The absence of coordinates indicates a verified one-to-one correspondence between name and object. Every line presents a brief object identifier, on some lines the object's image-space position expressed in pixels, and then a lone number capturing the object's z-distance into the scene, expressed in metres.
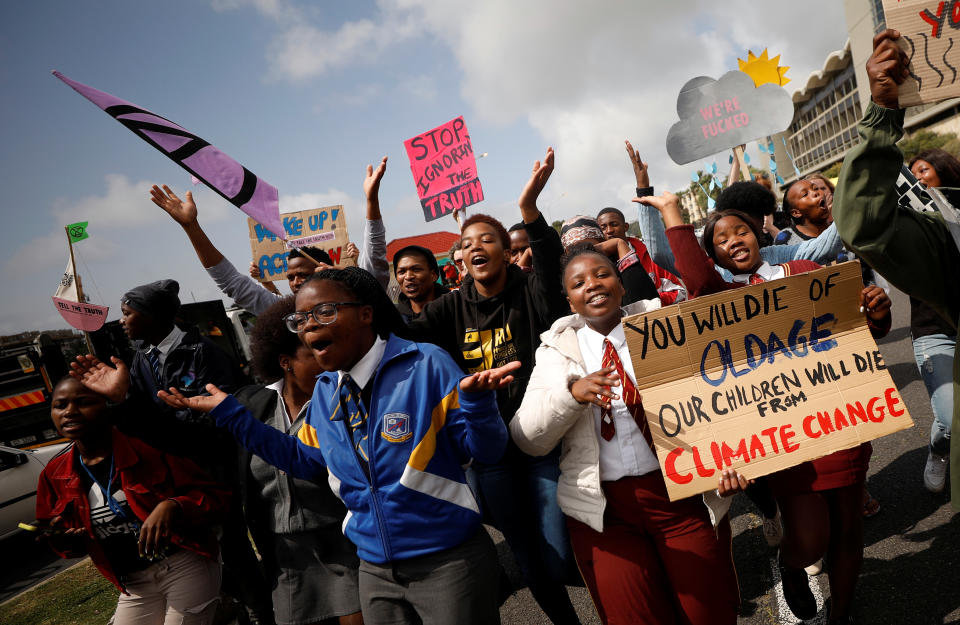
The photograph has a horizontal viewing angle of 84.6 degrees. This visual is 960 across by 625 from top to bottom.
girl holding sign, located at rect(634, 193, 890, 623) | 2.24
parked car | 6.45
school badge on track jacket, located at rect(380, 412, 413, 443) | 1.98
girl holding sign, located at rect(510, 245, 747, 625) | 1.99
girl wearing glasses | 1.94
